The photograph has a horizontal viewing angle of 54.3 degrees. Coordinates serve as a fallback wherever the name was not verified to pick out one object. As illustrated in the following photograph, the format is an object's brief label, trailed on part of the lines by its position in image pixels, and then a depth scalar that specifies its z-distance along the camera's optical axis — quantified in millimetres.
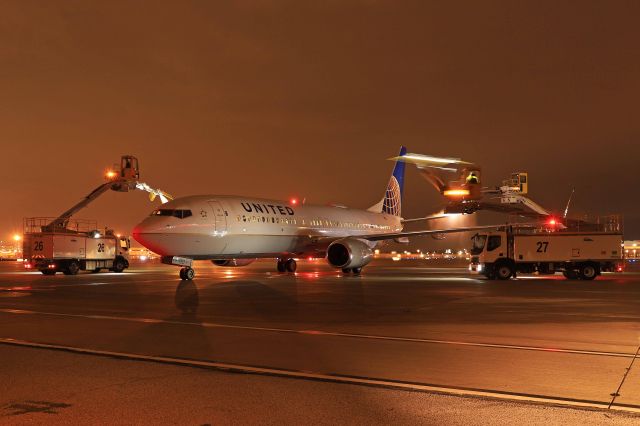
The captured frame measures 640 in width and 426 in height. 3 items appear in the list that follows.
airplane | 27031
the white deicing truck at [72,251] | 36094
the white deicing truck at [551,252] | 28547
